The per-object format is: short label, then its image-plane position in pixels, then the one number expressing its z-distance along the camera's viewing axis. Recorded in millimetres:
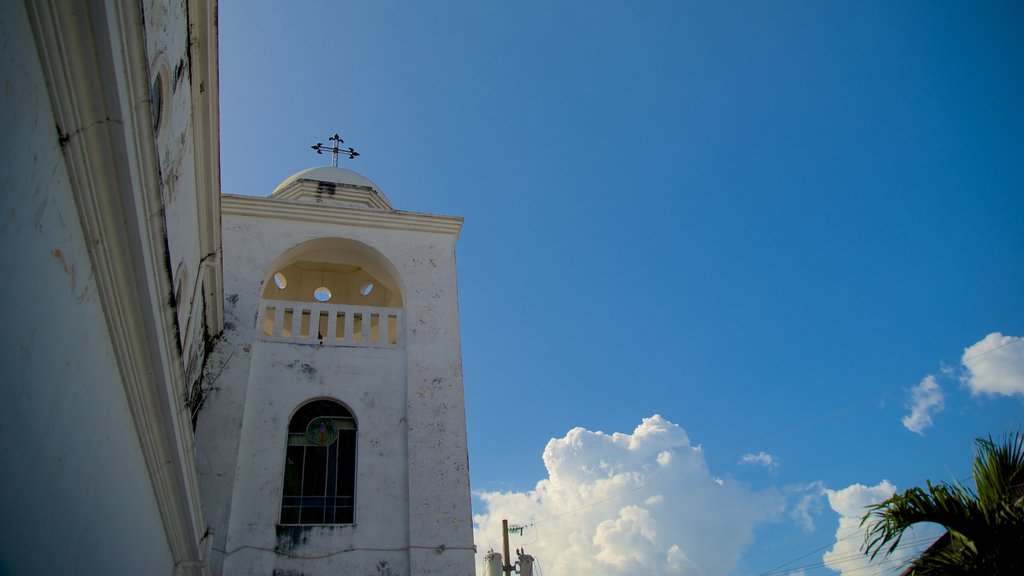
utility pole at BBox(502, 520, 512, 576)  18234
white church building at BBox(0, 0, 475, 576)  3242
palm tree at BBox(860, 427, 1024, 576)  5027
